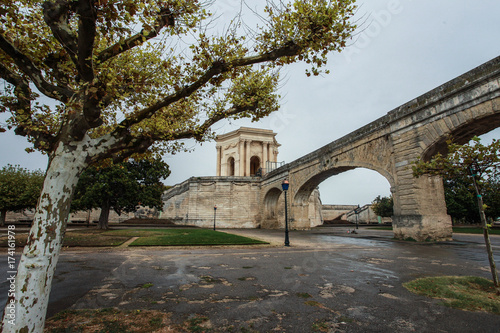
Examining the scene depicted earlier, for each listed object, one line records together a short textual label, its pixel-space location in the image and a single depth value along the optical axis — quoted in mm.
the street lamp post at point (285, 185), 12230
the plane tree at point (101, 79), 2783
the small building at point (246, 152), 36281
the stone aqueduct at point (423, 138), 10023
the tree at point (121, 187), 19016
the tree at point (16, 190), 21891
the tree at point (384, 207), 38312
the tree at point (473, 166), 4336
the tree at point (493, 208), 25500
